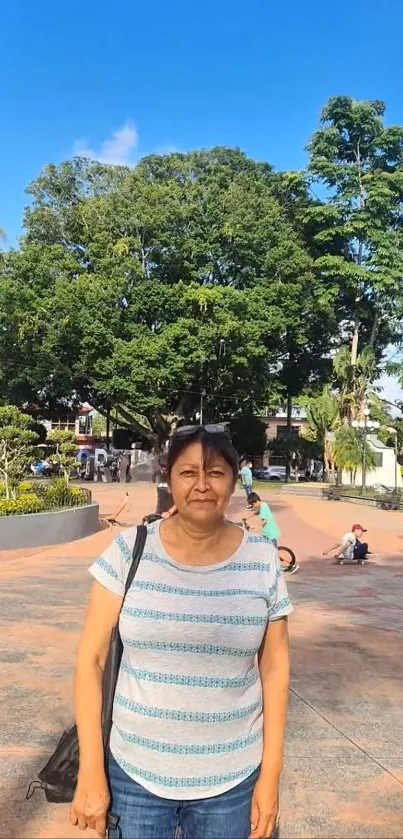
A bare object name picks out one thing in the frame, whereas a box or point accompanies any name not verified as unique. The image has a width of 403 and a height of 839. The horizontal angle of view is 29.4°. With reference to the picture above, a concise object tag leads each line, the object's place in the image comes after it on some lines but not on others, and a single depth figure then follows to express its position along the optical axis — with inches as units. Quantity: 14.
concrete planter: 490.9
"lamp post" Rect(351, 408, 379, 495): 1217.5
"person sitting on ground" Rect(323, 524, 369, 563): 478.6
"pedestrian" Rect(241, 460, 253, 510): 729.6
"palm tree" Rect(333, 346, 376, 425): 1453.0
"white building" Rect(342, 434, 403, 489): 1369.3
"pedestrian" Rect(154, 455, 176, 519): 385.0
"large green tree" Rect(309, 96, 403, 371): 1549.0
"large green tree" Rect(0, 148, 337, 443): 1342.3
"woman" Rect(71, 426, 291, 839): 71.8
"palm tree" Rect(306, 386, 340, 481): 1400.1
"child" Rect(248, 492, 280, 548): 385.7
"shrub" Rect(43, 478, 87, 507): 582.2
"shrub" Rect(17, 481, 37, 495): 585.9
